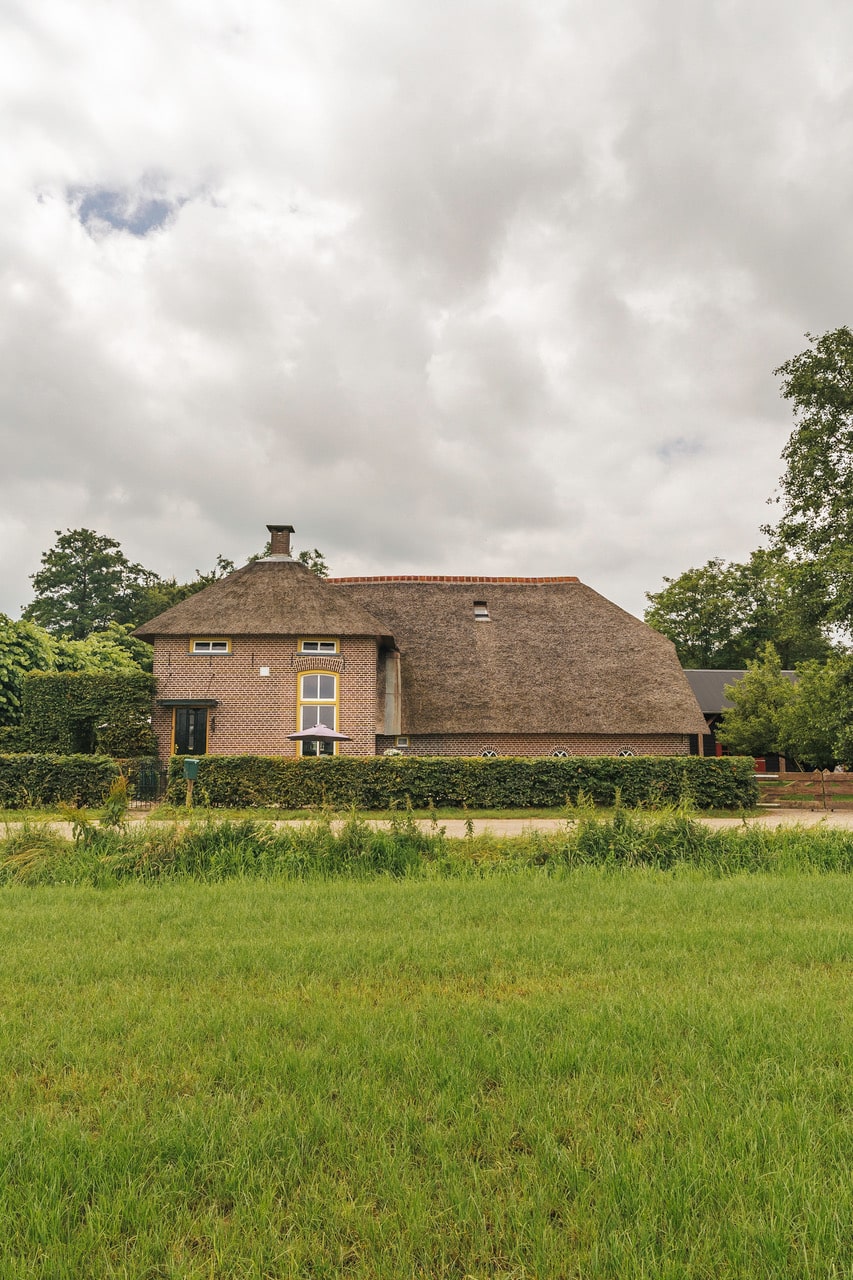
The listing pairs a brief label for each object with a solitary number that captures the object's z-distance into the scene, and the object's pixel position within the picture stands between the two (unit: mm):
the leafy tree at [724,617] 53938
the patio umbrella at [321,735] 24188
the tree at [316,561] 48906
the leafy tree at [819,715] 23094
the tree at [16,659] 27031
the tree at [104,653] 34750
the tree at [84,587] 64438
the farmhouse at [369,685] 27828
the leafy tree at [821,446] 25531
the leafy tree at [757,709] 32562
